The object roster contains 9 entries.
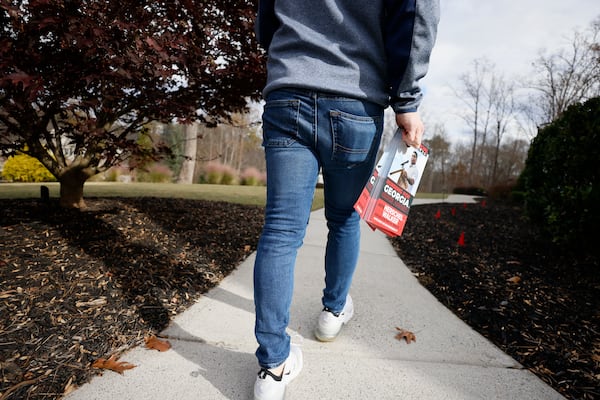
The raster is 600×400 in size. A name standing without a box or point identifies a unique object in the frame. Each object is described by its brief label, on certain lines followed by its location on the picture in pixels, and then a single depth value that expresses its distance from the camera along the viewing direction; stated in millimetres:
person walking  1147
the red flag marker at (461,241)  3828
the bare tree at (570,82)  17156
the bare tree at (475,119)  26094
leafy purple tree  2045
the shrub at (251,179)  15641
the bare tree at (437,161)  33219
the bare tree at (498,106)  25086
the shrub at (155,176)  13925
